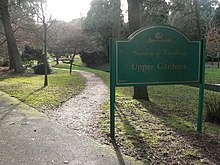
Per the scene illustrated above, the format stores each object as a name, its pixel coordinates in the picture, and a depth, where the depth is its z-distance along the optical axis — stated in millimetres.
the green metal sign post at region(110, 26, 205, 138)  4465
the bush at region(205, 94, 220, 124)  5844
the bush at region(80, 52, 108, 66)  37312
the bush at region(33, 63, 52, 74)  21867
